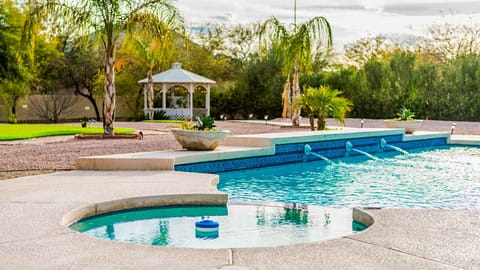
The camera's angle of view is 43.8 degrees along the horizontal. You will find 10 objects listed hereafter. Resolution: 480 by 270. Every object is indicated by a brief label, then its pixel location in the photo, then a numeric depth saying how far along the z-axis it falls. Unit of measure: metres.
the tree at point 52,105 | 32.50
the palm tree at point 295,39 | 21.14
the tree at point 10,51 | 22.98
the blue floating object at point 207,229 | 5.89
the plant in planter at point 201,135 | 11.26
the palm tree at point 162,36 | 15.57
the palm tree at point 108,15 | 15.66
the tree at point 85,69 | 34.00
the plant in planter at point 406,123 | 18.41
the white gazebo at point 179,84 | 29.97
